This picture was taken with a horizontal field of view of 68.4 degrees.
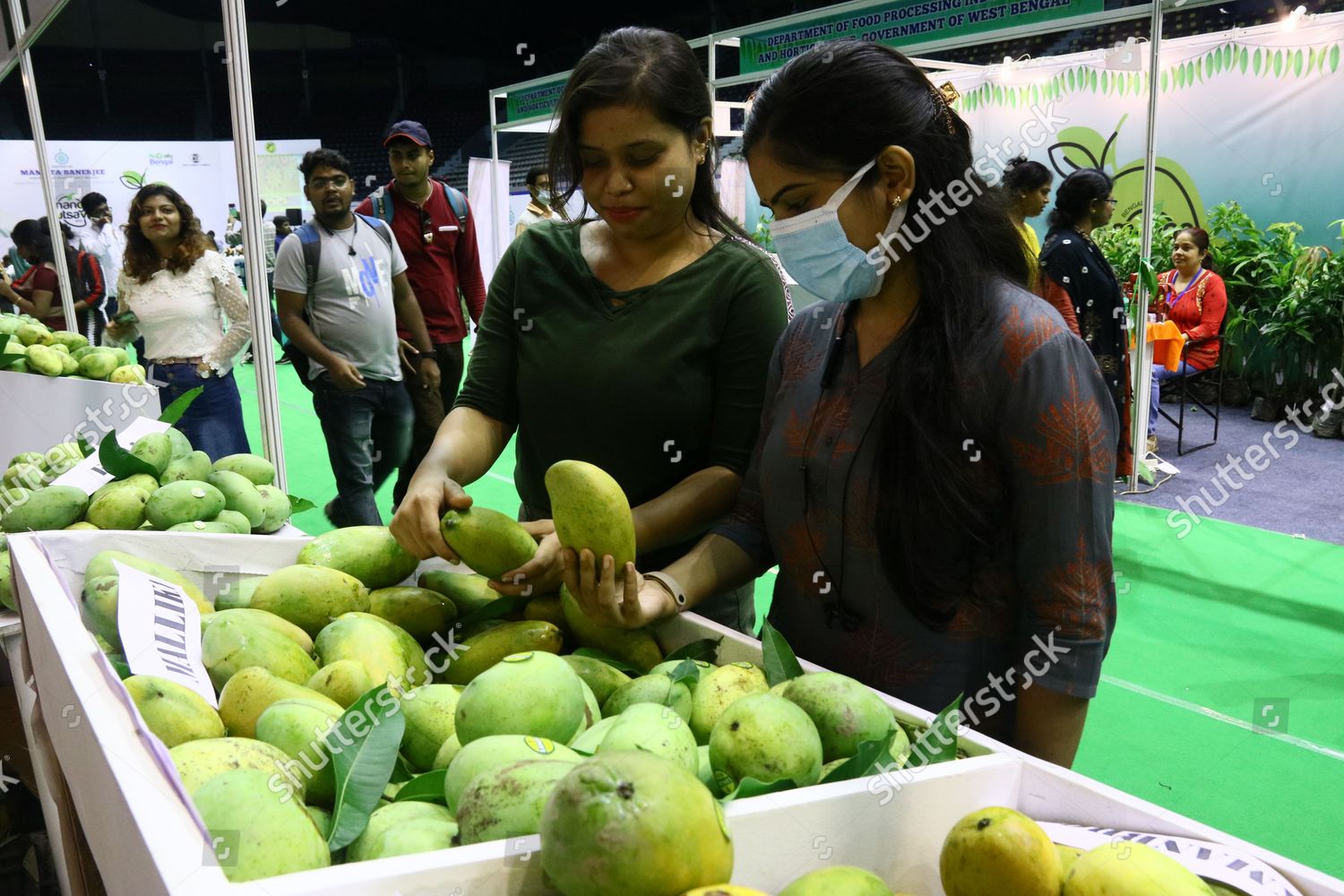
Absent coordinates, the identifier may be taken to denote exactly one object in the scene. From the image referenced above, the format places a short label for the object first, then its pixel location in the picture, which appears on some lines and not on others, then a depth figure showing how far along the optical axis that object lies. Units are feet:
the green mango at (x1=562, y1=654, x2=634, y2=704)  3.56
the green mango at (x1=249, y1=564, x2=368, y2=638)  4.00
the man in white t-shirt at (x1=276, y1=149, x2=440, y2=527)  12.67
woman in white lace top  12.41
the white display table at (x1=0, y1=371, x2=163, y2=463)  9.62
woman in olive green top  4.66
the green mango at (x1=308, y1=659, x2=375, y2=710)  3.29
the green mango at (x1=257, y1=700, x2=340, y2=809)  2.76
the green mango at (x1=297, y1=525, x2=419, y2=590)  4.32
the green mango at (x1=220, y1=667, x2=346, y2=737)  3.10
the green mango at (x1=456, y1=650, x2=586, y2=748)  2.82
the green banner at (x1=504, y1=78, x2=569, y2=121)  23.22
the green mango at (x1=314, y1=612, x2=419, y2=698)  3.53
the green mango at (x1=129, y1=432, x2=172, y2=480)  6.31
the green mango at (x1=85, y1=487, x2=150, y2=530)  5.78
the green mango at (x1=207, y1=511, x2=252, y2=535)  6.09
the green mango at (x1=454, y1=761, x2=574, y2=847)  2.24
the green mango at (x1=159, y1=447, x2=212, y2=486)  6.44
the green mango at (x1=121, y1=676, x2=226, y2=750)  2.95
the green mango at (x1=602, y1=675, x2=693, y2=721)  3.19
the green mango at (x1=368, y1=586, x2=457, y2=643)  4.09
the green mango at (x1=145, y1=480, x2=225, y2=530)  5.71
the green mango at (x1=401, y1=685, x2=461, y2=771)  3.14
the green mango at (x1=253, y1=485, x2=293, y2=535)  6.76
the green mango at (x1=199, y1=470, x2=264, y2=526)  6.54
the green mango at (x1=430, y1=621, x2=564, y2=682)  3.77
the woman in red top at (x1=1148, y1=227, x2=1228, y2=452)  19.86
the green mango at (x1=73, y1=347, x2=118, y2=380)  10.12
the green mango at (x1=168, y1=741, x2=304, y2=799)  2.56
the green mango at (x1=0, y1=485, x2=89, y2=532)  5.86
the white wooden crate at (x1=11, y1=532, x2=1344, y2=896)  2.05
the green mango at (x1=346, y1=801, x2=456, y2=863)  2.43
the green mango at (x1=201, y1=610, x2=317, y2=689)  3.46
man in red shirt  13.82
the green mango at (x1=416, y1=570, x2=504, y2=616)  4.32
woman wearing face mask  3.33
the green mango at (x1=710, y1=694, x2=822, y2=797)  2.62
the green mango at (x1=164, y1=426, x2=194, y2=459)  6.70
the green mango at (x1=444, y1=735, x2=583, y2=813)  2.50
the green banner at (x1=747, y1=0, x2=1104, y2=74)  12.50
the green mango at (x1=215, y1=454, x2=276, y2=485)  7.13
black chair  19.63
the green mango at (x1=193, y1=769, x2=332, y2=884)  2.20
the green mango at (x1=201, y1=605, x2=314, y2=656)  3.63
